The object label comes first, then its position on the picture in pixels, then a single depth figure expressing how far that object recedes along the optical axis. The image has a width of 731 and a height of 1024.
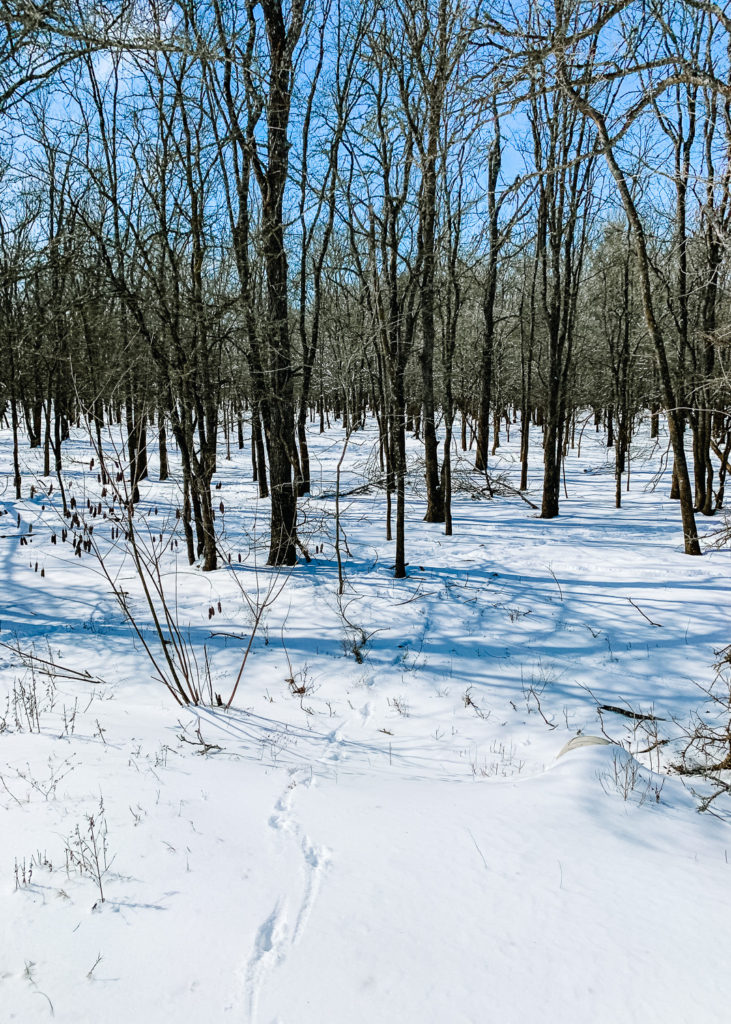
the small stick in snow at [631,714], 5.01
